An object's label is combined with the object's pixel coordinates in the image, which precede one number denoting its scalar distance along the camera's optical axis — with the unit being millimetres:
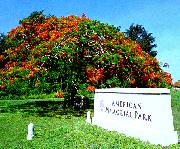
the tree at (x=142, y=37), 71062
